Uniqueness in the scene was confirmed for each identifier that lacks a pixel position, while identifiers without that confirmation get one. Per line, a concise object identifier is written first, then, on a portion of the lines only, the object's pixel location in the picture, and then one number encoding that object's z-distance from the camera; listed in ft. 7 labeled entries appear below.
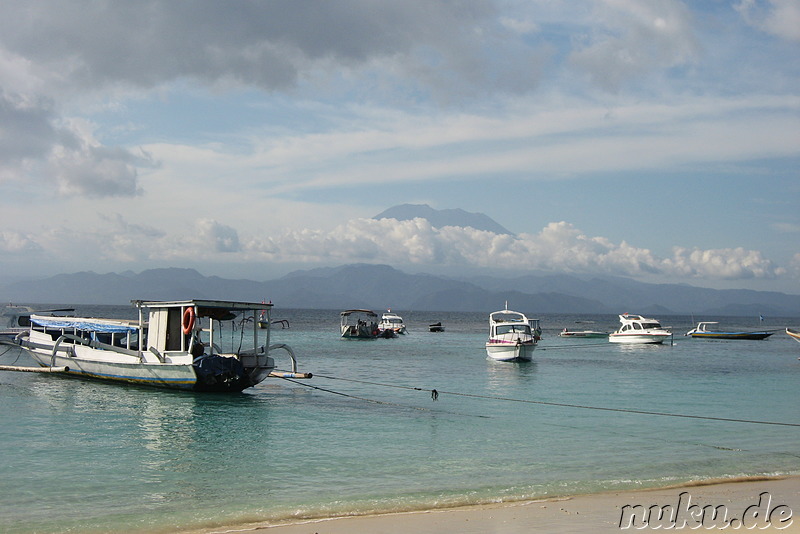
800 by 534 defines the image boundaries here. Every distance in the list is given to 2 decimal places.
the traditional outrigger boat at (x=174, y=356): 92.89
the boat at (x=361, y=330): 264.11
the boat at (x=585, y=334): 301.84
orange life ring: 89.92
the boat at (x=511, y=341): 152.87
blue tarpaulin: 113.29
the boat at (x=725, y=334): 278.87
